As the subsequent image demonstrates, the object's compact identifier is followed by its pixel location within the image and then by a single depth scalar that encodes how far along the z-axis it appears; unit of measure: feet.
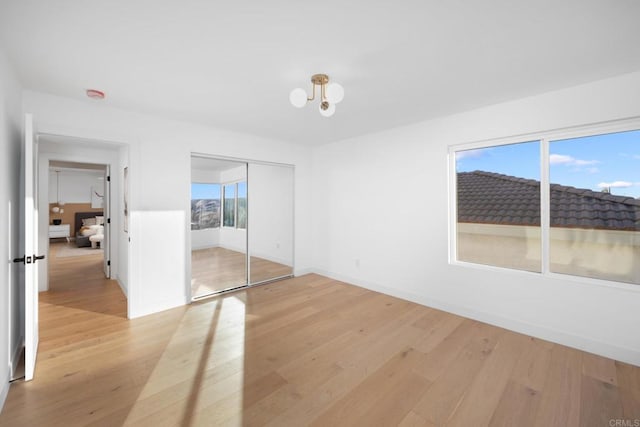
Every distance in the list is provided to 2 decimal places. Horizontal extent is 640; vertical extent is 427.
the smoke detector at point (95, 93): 8.54
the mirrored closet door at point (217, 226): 14.39
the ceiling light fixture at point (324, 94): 7.01
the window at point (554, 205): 8.01
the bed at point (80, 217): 29.21
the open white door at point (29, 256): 6.57
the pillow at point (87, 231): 25.98
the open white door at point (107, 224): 15.58
